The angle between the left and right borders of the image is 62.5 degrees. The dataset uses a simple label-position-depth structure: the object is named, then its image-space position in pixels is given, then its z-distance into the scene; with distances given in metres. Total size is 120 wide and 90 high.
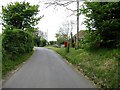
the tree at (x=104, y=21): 7.00
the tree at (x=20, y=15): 15.87
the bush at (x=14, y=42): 8.45
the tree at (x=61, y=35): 26.87
